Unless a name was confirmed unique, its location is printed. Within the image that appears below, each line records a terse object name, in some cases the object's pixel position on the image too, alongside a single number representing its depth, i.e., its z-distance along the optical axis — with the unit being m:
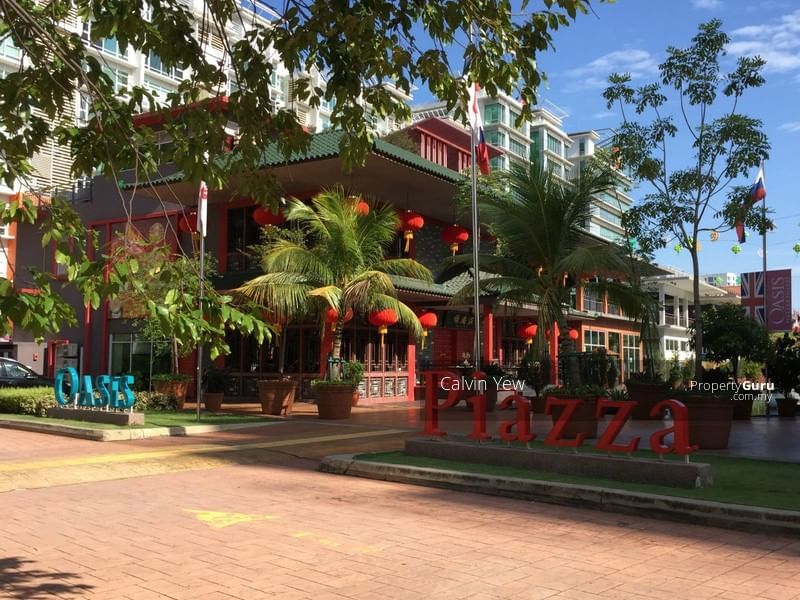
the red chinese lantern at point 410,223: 23.45
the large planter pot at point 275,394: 19.12
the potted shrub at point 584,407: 12.67
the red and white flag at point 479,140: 15.36
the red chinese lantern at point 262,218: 22.31
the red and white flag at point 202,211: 17.08
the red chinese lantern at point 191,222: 24.78
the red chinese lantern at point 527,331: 27.11
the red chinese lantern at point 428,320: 23.58
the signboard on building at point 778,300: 23.75
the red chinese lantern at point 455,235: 24.97
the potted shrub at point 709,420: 12.04
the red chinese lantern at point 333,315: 18.42
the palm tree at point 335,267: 18.17
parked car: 22.91
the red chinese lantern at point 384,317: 19.52
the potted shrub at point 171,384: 20.38
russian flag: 19.40
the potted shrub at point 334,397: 18.09
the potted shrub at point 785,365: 19.84
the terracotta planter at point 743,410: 18.69
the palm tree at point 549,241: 14.15
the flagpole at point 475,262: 14.62
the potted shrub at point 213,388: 21.06
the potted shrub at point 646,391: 16.89
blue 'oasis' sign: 15.87
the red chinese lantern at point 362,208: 19.25
